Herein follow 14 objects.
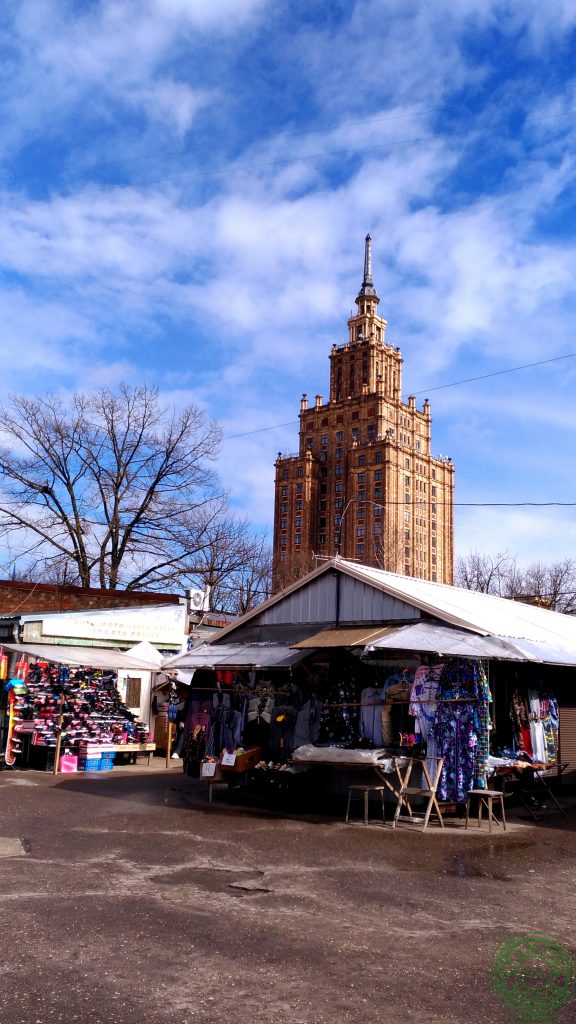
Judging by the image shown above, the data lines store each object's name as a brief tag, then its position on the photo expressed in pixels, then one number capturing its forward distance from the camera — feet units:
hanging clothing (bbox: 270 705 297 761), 51.13
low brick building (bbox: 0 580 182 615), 92.94
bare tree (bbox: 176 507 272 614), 134.00
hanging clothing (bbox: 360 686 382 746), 46.93
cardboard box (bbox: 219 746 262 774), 49.01
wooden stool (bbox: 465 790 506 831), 40.78
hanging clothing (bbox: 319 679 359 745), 48.70
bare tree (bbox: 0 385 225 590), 116.06
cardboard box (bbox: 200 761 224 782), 48.85
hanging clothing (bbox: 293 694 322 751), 50.39
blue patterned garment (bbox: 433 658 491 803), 42.80
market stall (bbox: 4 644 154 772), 63.00
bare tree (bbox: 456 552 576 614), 167.94
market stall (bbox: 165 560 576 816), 43.42
